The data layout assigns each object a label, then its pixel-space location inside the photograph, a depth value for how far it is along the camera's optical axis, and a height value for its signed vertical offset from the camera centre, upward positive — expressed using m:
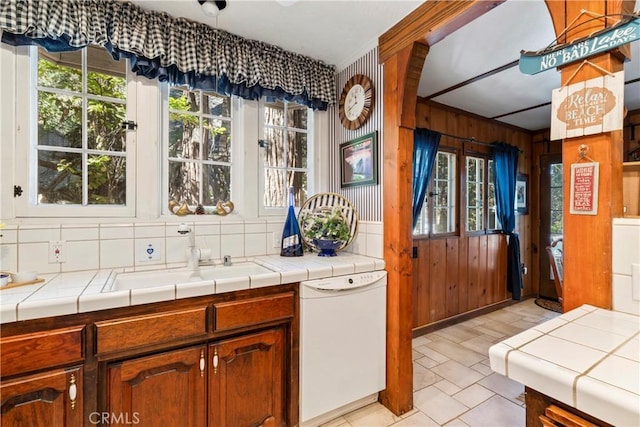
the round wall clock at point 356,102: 2.08 +0.83
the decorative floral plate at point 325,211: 2.13 +0.01
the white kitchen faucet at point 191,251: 1.74 -0.23
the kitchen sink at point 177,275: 1.60 -0.37
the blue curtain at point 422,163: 2.94 +0.51
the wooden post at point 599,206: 0.98 +0.02
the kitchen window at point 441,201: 3.11 +0.13
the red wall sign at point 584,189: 1.00 +0.08
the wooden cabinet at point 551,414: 0.63 -0.47
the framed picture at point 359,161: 2.03 +0.38
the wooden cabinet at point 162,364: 1.09 -0.67
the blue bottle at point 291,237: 2.08 -0.18
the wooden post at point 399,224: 1.83 -0.07
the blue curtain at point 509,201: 3.70 +0.15
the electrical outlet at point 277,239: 2.21 -0.20
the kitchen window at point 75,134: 1.58 +0.45
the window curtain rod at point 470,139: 3.24 +0.86
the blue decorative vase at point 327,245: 2.02 -0.23
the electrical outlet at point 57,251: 1.55 -0.21
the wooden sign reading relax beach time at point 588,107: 0.94 +0.36
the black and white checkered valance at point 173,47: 1.46 +0.98
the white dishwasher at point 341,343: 1.63 -0.78
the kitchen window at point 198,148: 1.97 +0.45
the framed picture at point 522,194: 4.11 +0.26
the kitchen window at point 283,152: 2.28 +0.49
